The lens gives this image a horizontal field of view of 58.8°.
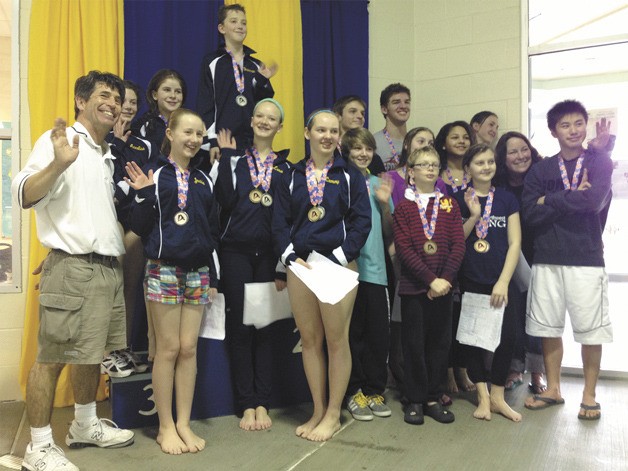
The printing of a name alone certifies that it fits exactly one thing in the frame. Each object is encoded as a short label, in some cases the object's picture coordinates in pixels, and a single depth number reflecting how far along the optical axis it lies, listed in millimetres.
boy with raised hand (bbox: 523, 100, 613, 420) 2996
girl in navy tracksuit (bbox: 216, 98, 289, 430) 2809
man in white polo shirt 2293
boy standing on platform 3252
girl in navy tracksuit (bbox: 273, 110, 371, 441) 2670
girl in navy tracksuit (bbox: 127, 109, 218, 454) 2492
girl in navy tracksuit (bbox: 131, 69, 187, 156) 3141
